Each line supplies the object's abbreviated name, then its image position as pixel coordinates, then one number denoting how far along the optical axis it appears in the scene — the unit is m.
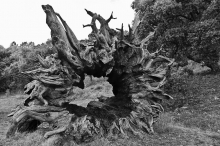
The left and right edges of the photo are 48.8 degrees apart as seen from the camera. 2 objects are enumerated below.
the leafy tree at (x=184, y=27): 16.94
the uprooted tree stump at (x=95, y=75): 7.82
